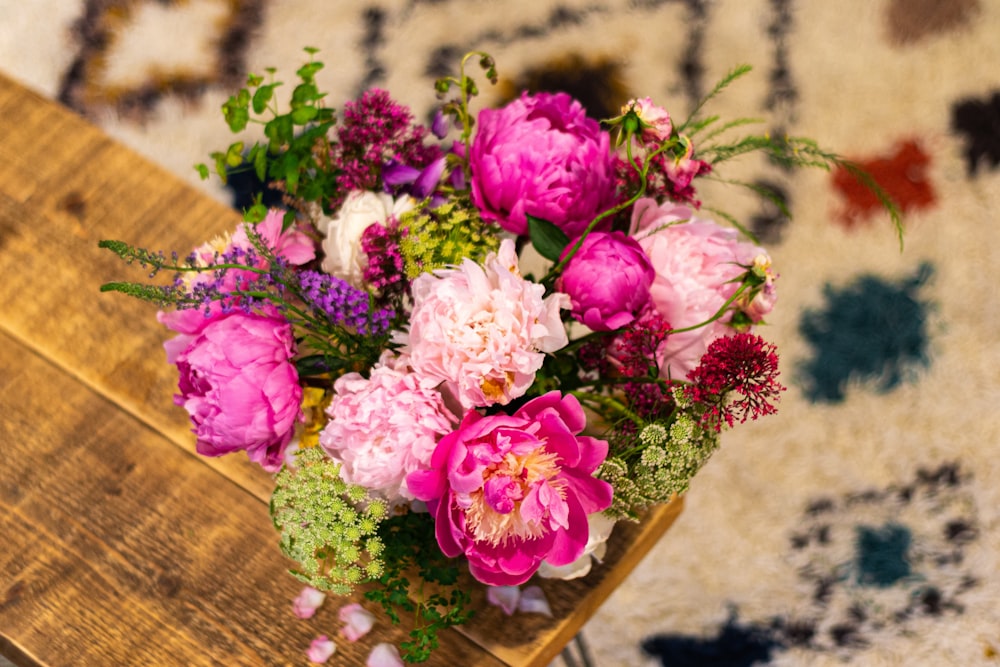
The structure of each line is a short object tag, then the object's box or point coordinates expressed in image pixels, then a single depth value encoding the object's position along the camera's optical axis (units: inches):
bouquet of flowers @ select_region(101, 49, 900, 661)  53.6
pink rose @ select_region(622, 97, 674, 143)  55.1
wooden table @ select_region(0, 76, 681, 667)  61.5
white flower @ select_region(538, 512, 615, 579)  58.2
